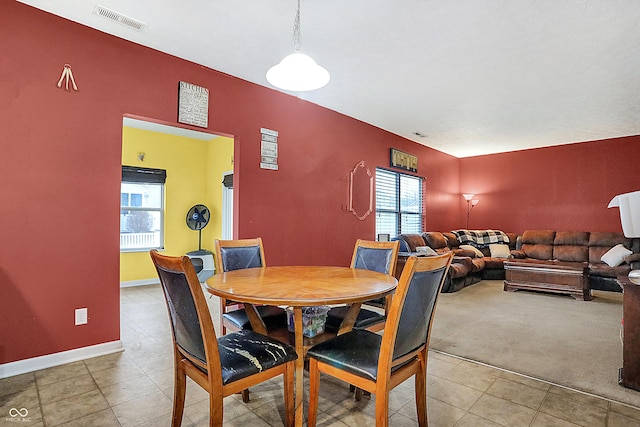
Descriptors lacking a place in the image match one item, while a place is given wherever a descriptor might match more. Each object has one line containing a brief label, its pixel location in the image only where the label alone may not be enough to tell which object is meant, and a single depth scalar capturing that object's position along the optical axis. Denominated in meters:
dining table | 1.52
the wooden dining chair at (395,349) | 1.38
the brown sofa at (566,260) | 4.79
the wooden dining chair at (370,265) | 2.21
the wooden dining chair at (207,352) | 1.37
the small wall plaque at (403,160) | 5.75
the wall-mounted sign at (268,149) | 3.76
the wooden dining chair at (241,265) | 2.22
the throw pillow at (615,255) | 5.00
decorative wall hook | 2.52
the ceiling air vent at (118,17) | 2.42
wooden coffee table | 4.62
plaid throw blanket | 6.56
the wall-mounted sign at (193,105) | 3.11
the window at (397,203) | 5.72
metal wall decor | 4.89
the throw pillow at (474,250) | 6.15
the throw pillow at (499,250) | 6.30
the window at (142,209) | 5.39
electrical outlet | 2.57
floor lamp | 7.40
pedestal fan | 5.69
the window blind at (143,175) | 5.30
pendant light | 1.95
